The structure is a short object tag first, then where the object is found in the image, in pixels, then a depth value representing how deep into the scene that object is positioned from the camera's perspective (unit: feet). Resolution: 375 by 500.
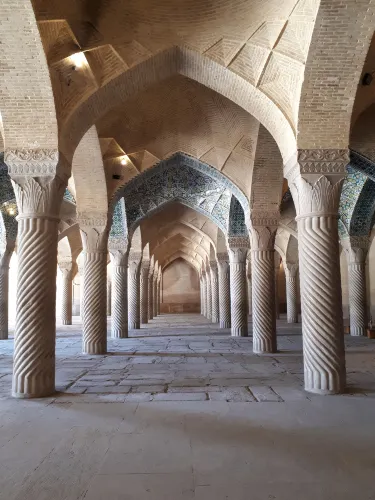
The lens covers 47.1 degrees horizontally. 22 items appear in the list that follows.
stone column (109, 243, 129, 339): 36.45
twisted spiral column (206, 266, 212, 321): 66.94
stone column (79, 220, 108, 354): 26.25
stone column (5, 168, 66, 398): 15.12
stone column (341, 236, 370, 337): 37.70
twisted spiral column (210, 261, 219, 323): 58.08
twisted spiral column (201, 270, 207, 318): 75.80
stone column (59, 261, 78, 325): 57.16
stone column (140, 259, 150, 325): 58.39
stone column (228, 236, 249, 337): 37.02
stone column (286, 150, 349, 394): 15.47
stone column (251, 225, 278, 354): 26.25
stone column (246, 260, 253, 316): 71.91
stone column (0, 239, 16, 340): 36.91
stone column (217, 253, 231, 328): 47.09
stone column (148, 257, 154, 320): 68.49
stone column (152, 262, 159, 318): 75.37
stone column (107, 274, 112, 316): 81.29
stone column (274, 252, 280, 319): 66.26
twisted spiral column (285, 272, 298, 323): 53.62
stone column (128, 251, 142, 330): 46.62
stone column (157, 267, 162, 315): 86.12
